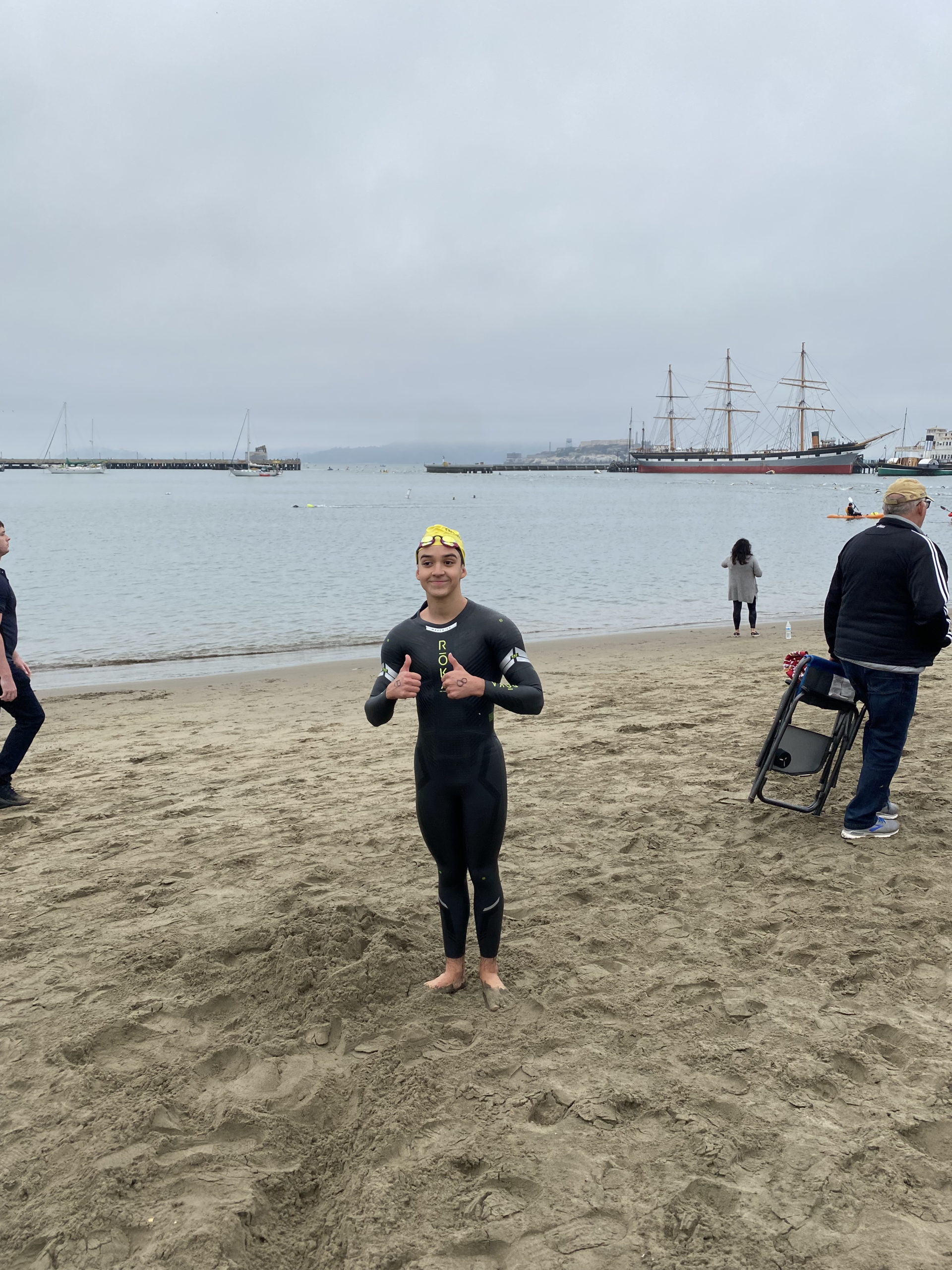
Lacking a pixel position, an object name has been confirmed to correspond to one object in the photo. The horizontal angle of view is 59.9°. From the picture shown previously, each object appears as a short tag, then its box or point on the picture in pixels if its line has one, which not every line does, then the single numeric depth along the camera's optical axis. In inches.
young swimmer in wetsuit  138.9
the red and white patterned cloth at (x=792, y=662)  231.9
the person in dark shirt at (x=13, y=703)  236.4
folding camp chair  220.1
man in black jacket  193.9
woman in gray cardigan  511.8
